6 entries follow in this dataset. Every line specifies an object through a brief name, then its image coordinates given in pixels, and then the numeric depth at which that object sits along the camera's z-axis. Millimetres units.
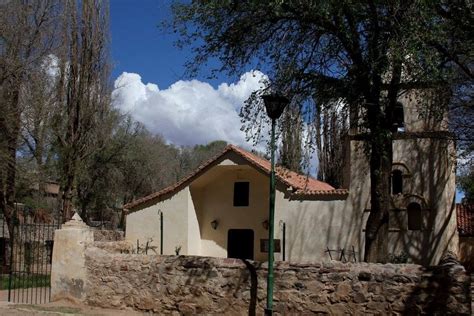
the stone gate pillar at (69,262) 13039
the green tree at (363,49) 11039
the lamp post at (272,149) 10086
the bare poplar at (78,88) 23875
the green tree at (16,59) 18266
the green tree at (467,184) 27494
